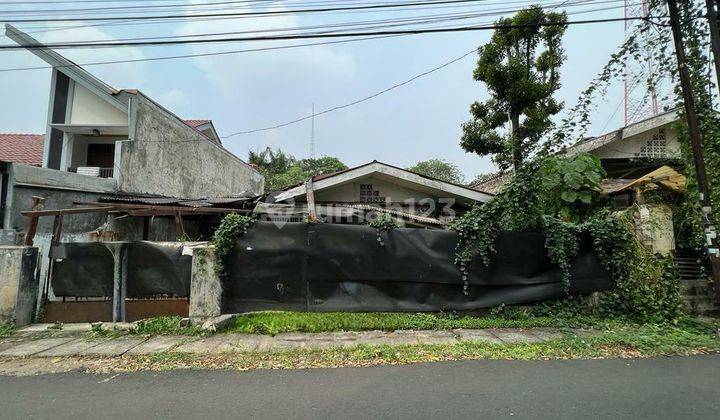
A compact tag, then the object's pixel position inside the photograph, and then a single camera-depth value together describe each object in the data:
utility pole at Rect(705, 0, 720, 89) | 6.73
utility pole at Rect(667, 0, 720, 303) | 6.70
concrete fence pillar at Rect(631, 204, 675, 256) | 7.21
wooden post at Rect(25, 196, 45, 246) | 7.07
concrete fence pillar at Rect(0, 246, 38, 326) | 6.59
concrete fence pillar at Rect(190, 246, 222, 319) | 6.59
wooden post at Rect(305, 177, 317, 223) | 8.49
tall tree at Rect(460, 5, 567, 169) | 15.02
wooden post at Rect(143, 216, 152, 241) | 12.19
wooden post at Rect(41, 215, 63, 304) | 7.04
